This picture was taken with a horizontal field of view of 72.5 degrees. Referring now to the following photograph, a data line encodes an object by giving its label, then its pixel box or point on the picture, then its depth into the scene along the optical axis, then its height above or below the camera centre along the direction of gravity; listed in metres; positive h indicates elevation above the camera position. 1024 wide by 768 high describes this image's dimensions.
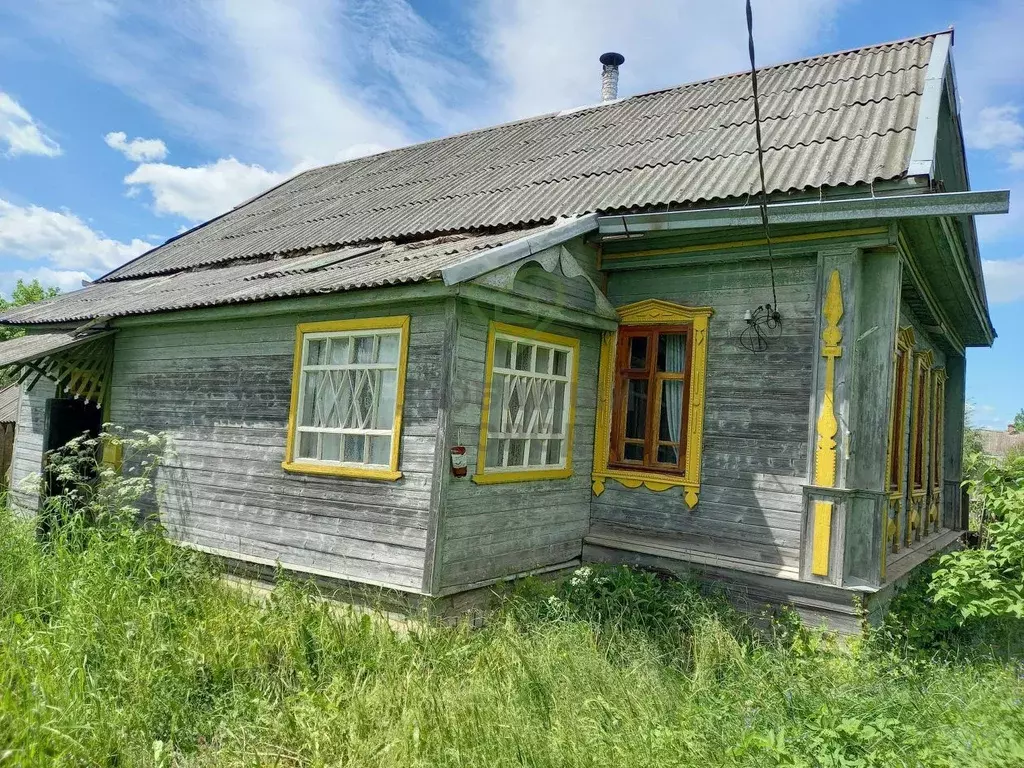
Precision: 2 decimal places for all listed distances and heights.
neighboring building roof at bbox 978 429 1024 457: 36.81 +0.39
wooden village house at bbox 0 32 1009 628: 5.82 +0.47
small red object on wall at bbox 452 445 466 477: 5.66 -0.41
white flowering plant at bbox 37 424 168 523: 7.62 -1.02
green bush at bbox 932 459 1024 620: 5.19 -0.95
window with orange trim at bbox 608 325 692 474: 6.93 +0.26
